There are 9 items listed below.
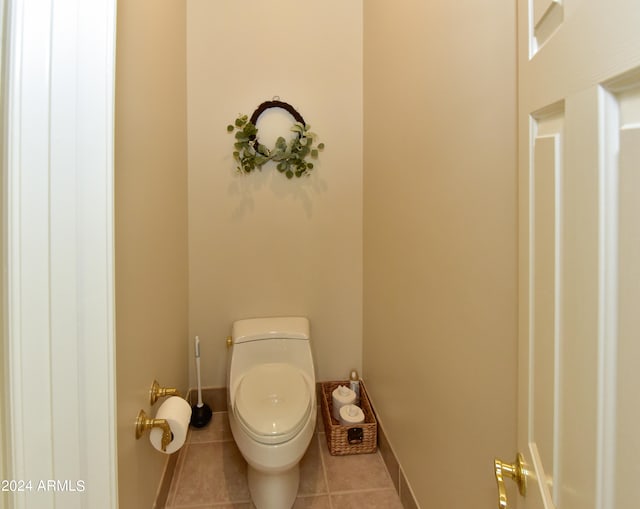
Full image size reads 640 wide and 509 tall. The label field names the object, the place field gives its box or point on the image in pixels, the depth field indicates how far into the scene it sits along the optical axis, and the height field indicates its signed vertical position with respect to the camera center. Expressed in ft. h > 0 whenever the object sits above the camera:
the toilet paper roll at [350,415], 6.34 -2.85
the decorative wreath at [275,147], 6.82 +1.97
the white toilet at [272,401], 4.72 -2.18
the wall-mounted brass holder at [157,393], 3.71 -1.44
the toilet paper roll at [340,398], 6.66 -2.68
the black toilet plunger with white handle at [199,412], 6.84 -3.07
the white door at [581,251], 1.14 +0.01
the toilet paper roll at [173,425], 3.59 -1.71
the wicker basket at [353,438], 6.27 -3.21
